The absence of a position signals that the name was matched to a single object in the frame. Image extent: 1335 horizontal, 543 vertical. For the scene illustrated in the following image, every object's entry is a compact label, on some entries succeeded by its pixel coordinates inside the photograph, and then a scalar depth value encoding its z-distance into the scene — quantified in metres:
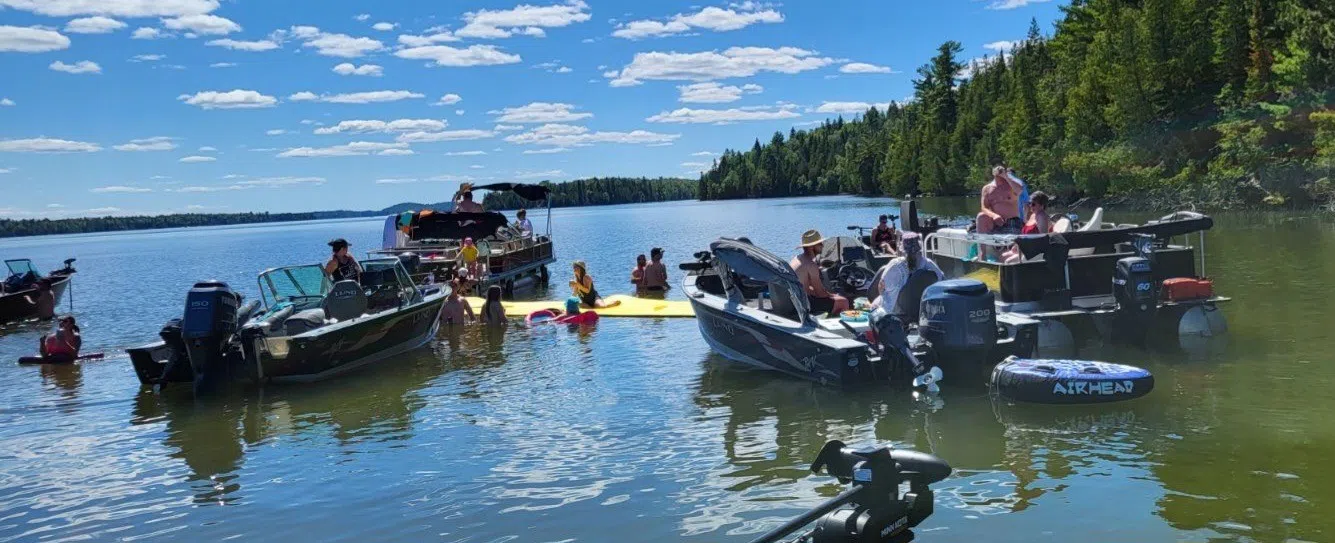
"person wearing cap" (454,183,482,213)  27.81
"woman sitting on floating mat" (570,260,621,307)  19.72
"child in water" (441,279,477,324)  18.81
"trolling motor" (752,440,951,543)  4.95
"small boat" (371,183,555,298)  24.70
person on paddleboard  16.55
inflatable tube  9.03
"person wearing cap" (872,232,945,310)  11.00
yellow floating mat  18.69
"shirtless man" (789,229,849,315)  12.68
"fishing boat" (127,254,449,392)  12.49
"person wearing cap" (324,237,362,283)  15.91
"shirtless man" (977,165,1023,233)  14.40
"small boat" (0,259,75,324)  24.56
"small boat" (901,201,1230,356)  11.72
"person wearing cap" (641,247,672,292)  23.53
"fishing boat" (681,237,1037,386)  9.82
